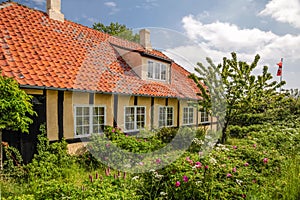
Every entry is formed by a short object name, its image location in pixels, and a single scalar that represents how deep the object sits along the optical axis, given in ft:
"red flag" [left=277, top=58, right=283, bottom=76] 55.57
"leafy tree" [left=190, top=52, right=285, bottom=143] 27.99
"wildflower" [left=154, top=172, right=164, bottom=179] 12.69
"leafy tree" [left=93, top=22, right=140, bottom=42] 65.31
